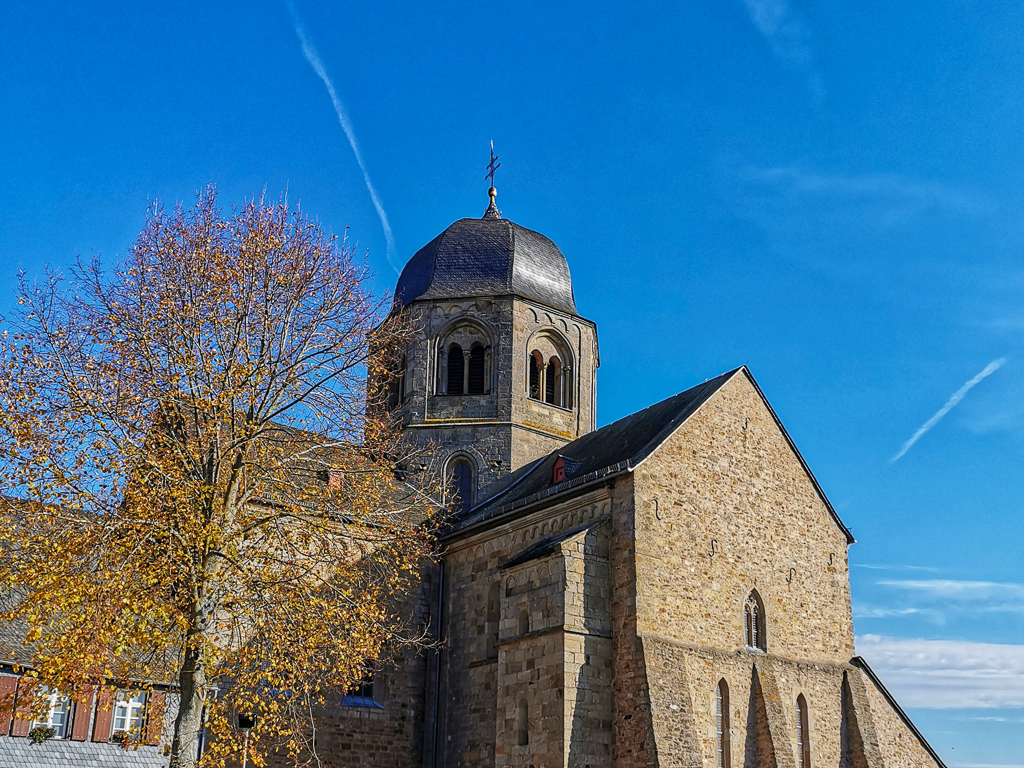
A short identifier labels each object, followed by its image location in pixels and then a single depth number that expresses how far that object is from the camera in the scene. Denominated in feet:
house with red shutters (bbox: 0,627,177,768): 64.28
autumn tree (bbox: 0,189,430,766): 48.73
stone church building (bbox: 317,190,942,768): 69.05
